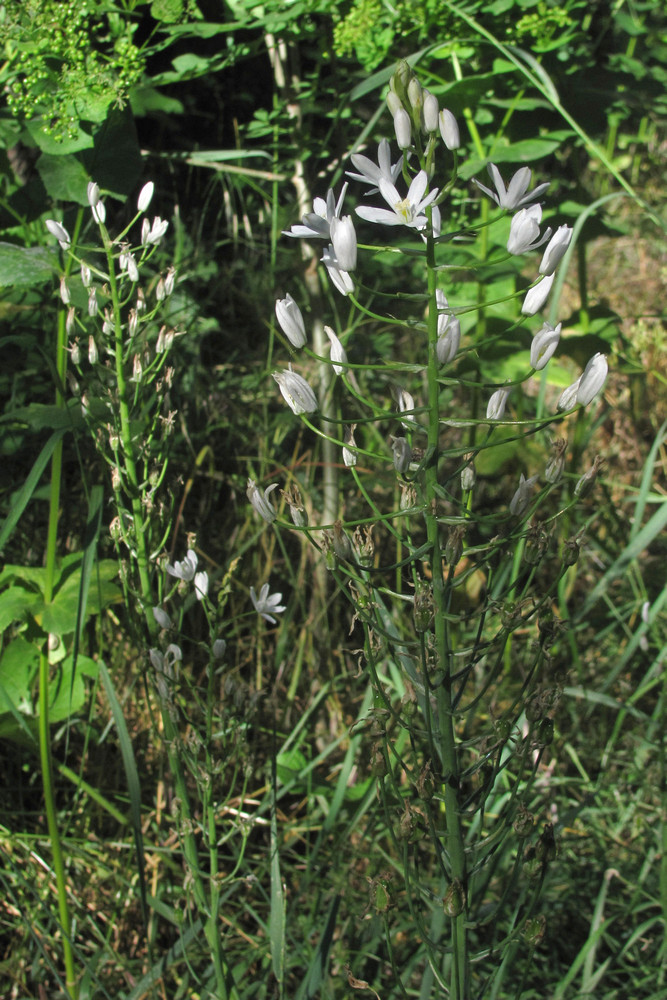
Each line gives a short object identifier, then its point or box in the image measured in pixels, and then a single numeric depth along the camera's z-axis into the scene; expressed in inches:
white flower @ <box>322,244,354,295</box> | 28.7
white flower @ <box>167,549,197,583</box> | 33.3
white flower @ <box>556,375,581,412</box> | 28.3
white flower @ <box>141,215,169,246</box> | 33.9
